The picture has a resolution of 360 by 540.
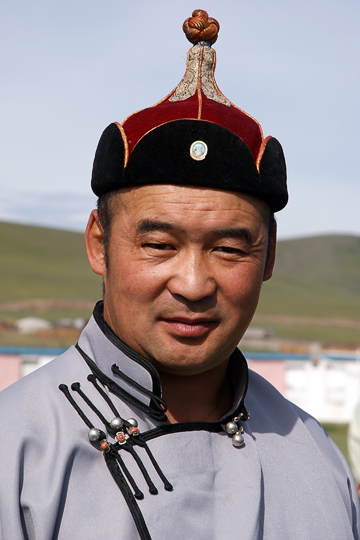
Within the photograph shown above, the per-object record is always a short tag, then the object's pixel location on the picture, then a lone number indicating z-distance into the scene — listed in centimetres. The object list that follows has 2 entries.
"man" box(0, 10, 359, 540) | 206
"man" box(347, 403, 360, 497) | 708
